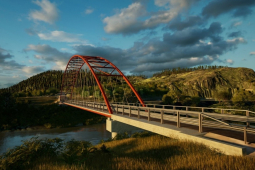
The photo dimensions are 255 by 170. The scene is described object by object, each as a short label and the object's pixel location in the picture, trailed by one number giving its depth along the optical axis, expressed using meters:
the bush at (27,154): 6.93
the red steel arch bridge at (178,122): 7.98
